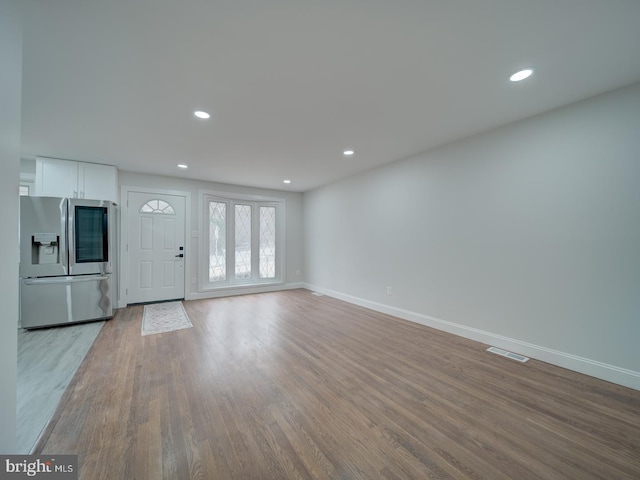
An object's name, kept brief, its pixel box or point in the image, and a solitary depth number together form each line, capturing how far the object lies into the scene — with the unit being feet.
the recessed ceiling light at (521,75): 6.46
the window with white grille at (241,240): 18.16
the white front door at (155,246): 15.53
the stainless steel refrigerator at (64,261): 11.50
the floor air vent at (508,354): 8.60
